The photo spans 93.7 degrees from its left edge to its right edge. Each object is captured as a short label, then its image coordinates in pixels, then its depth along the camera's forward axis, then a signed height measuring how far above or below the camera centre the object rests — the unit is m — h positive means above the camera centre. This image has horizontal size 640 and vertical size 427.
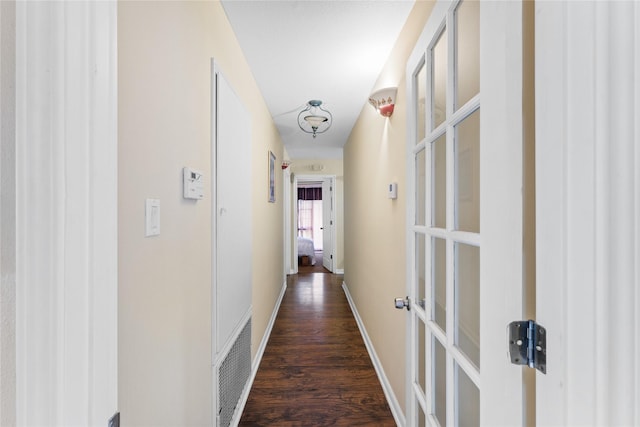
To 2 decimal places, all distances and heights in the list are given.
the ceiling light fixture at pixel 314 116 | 3.02 +1.09
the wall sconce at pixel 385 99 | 1.88 +0.74
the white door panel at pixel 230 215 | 1.48 -0.01
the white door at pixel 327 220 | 6.31 -0.14
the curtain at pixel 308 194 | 9.47 +0.62
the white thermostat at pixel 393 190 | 1.87 +0.15
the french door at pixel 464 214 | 0.60 +0.00
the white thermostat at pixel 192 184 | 1.12 +0.12
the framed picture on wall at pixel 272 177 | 3.24 +0.41
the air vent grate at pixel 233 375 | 1.55 -0.95
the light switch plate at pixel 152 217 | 0.87 -0.01
